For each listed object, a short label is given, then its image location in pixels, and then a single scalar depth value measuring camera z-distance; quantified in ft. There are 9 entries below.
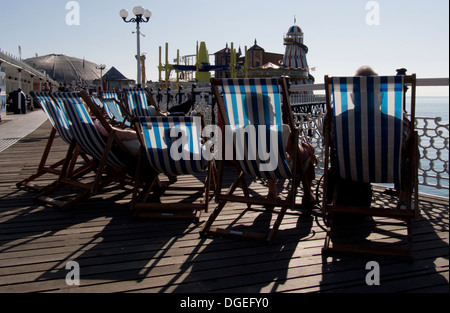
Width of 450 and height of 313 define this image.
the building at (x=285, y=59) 133.39
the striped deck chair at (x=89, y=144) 11.30
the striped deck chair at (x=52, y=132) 12.86
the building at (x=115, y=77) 224.82
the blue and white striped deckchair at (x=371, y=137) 8.24
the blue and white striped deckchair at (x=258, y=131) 9.14
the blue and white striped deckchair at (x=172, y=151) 10.53
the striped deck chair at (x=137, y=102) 22.98
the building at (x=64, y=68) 248.52
